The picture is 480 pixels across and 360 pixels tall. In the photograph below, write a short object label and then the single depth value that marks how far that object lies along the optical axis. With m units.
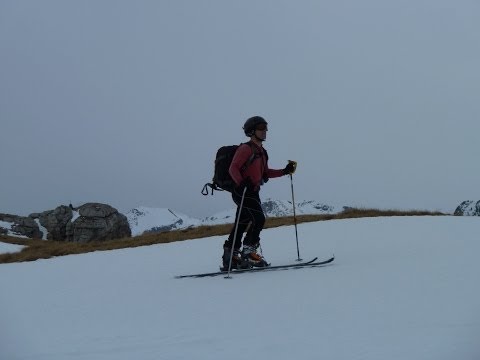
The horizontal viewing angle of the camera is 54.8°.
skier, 7.71
